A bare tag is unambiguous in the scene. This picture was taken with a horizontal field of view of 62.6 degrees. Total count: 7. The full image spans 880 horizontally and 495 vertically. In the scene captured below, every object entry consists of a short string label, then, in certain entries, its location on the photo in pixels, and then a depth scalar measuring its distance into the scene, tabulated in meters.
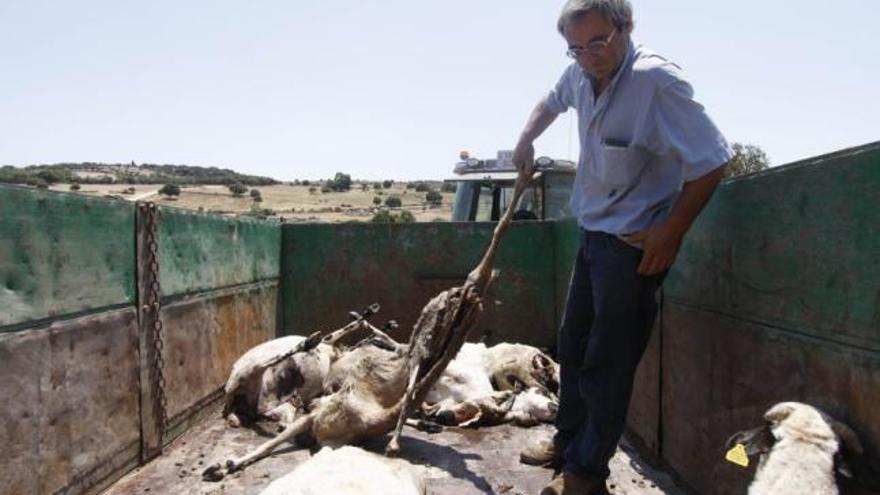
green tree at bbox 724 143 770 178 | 28.28
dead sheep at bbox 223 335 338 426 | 4.97
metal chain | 4.22
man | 2.80
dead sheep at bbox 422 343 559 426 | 4.99
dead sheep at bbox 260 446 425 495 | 2.84
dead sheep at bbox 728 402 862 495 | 2.03
